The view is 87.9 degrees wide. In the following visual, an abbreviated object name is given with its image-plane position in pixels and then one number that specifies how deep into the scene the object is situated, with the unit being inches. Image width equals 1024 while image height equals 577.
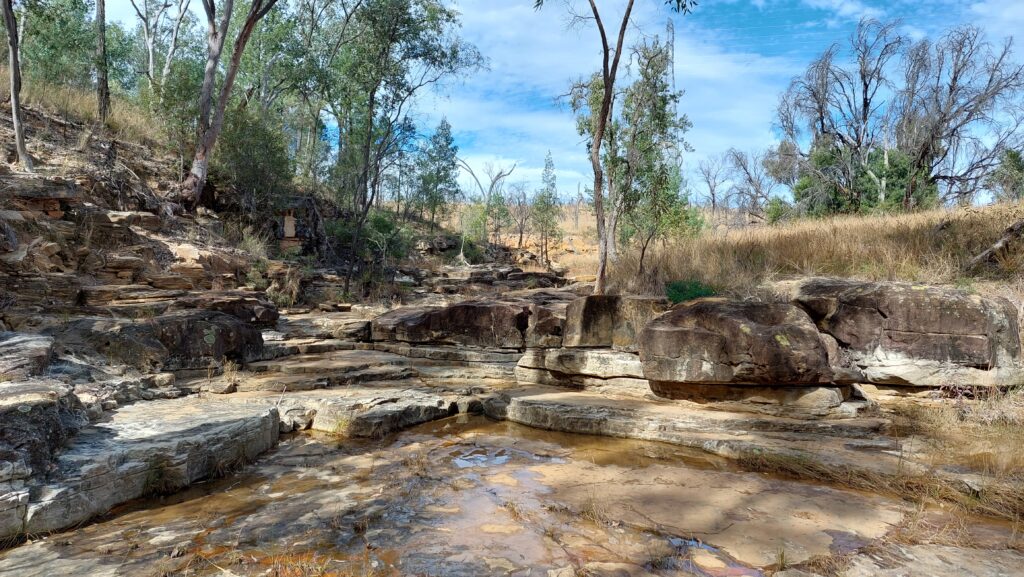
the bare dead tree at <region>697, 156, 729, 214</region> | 1314.8
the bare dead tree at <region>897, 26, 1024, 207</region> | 622.5
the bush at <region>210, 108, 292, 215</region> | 576.1
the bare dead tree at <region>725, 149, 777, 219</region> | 1023.0
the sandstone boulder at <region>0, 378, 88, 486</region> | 103.2
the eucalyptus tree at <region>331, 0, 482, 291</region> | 527.2
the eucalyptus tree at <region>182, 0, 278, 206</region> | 503.2
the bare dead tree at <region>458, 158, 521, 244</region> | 1344.7
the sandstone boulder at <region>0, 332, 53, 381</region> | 142.2
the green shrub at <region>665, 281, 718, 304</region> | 297.1
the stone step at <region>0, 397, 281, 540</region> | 102.1
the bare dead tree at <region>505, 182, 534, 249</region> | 1601.9
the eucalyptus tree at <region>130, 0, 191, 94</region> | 748.0
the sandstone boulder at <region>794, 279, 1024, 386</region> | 198.1
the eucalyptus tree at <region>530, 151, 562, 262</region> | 1216.2
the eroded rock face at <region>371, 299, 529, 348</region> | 288.4
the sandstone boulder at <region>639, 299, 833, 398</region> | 190.7
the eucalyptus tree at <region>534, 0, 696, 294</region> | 335.6
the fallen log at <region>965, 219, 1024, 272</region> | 280.1
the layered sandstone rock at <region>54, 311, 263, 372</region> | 206.7
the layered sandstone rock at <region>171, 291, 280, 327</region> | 291.3
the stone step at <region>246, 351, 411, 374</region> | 244.1
